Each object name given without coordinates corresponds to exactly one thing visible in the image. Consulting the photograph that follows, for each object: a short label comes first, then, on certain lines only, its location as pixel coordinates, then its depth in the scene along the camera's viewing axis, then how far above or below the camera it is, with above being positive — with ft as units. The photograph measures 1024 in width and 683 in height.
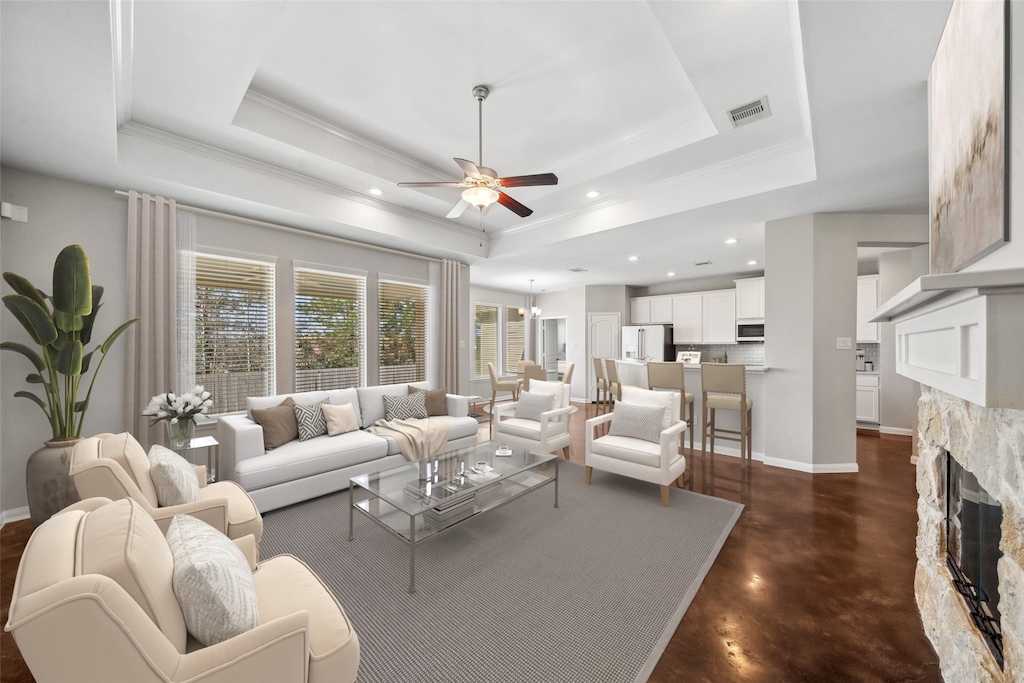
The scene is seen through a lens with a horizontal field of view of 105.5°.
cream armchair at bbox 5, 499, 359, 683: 2.66 -2.09
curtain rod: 11.56 +3.93
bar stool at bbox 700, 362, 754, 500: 12.95 -2.05
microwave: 22.67 +0.61
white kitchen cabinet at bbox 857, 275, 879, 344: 18.27 +1.72
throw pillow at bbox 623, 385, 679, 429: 11.34 -1.75
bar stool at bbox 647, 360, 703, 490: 14.26 -1.44
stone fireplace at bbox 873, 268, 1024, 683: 2.99 -0.81
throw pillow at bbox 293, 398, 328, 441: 11.67 -2.40
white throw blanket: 12.42 -3.00
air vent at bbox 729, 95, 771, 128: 8.58 +5.18
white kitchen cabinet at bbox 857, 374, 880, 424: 18.31 -2.72
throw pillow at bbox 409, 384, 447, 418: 14.82 -2.30
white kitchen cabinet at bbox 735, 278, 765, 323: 21.98 +2.41
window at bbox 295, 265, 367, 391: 14.28 +0.45
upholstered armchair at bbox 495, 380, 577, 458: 12.84 -2.75
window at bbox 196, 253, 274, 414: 12.09 +0.42
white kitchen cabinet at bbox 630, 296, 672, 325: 26.35 +2.18
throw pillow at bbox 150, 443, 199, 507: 6.20 -2.25
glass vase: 9.71 -2.28
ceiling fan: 8.44 +3.54
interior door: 27.40 +0.26
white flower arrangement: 9.68 -1.63
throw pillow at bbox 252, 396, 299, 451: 10.94 -2.38
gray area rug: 5.42 -4.38
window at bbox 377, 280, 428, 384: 16.71 +0.44
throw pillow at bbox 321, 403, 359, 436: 12.07 -2.43
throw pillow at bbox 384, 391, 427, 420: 13.89 -2.38
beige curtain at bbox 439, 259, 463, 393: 18.33 +0.86
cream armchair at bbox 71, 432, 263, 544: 5.28 -2.06
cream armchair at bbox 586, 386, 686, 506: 10.30 -2.87
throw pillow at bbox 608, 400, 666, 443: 11.13 -2.36
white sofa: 9.78 -3.18
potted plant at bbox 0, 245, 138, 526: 7.86 -0.18
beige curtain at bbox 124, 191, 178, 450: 10.52 +0.95
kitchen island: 14.15 -2.76
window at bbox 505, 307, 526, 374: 29.99 +0.30
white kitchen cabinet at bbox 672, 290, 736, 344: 23.56 +1.47
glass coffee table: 7.57 -3.16
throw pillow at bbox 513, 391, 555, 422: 13.64 -2.24
